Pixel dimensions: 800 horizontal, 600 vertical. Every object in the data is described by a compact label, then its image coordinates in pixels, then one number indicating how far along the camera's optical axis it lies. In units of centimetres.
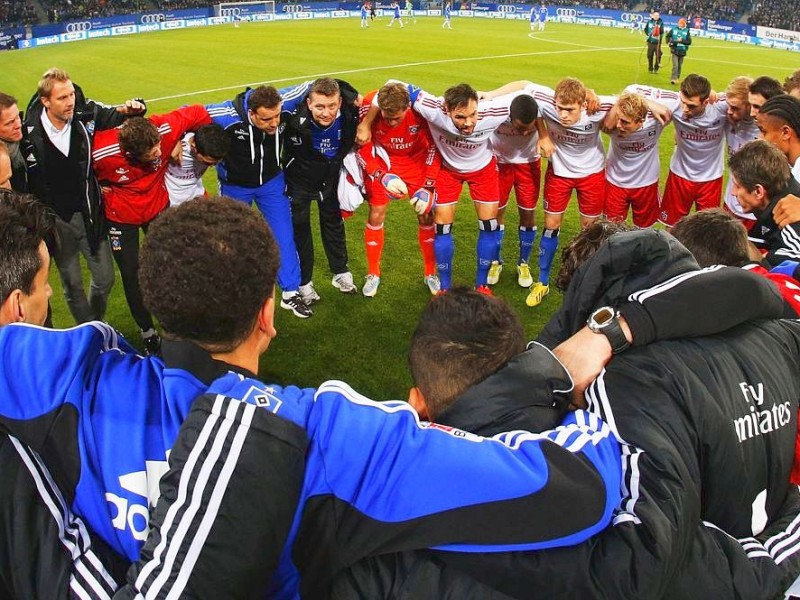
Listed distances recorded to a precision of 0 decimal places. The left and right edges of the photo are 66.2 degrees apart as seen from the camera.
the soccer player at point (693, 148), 538
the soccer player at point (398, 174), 545
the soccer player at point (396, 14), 3206
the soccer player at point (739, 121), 523
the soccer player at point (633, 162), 524
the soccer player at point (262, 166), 489
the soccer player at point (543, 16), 3236
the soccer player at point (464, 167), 530
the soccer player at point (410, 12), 3542
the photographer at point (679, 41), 1627
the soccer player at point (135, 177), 438
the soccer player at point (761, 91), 493
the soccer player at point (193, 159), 473
